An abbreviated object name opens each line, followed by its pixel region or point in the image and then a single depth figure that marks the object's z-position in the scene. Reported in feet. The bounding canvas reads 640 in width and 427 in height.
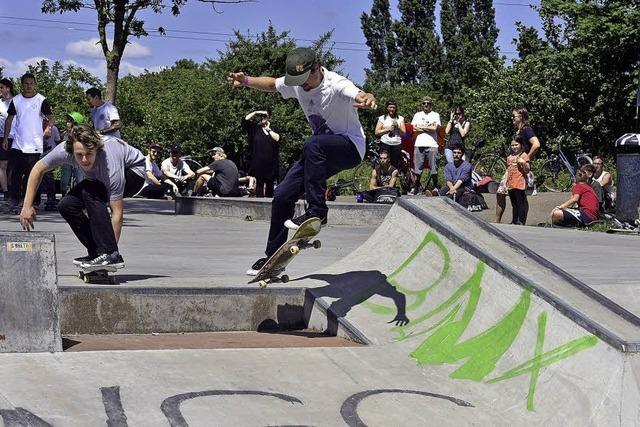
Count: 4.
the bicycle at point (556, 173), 64.95
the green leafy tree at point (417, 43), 210.79
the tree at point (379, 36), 227.20
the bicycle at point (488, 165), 63.93
